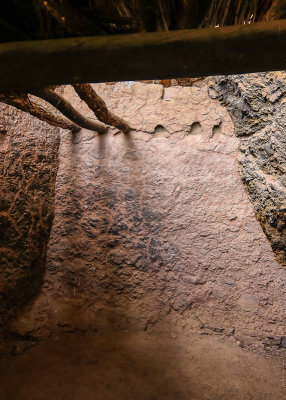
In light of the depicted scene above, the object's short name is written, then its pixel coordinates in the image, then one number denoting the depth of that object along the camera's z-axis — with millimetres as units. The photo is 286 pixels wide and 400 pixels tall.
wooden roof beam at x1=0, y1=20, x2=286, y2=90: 677
